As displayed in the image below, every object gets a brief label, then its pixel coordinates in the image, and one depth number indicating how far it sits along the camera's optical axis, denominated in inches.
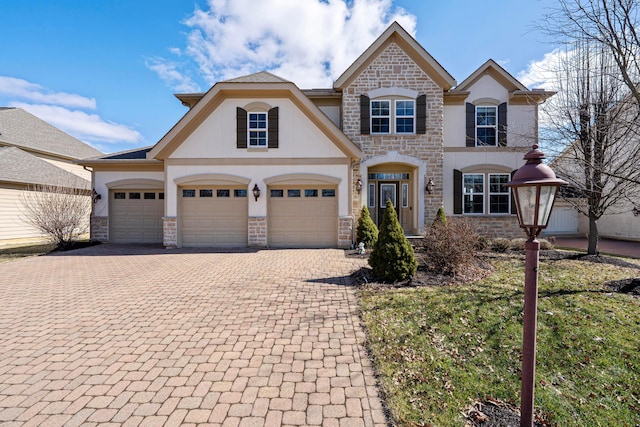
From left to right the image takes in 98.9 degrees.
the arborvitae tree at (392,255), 263.0
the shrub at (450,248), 272.5
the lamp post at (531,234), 97.2
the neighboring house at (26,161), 580.7
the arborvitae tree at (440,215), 423.6
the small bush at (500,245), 411.8
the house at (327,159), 462.6
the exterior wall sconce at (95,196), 513.0
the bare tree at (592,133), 294.0
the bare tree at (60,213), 467.5
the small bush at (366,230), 444.1
